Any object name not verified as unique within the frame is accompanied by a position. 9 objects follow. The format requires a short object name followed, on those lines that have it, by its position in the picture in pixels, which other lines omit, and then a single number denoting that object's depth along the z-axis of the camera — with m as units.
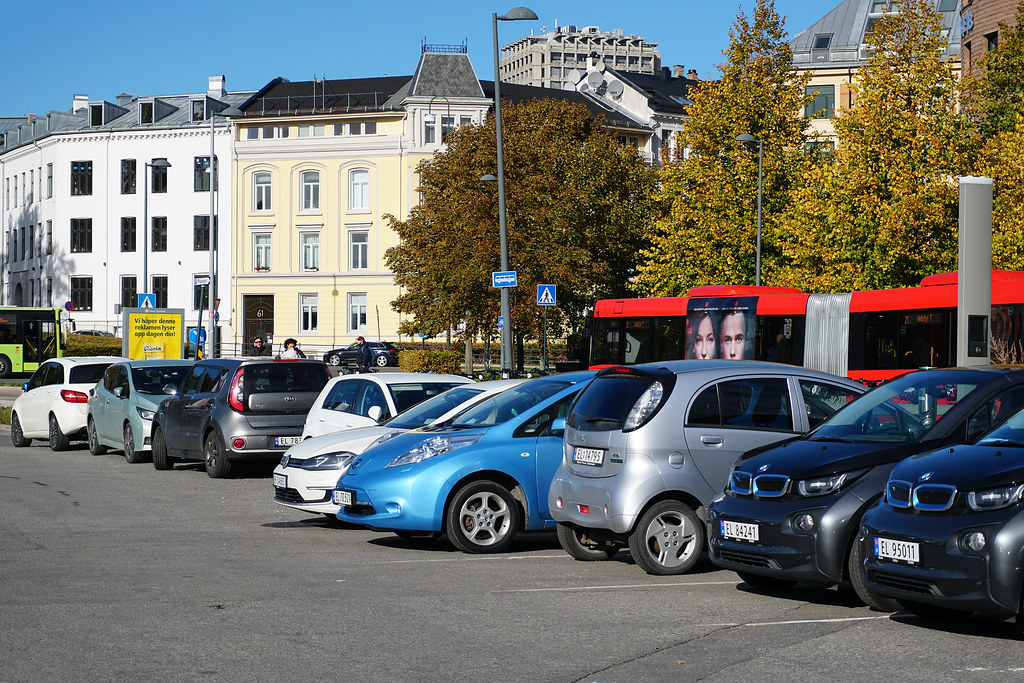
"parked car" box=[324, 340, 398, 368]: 70.06
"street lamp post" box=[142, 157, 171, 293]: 54.94
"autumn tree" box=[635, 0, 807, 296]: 46.69
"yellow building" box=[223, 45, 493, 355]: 79.19
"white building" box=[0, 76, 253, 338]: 83.31
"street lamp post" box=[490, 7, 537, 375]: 28.53
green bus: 55.69
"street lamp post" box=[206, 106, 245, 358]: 79.75
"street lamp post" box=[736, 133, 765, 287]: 42.88
